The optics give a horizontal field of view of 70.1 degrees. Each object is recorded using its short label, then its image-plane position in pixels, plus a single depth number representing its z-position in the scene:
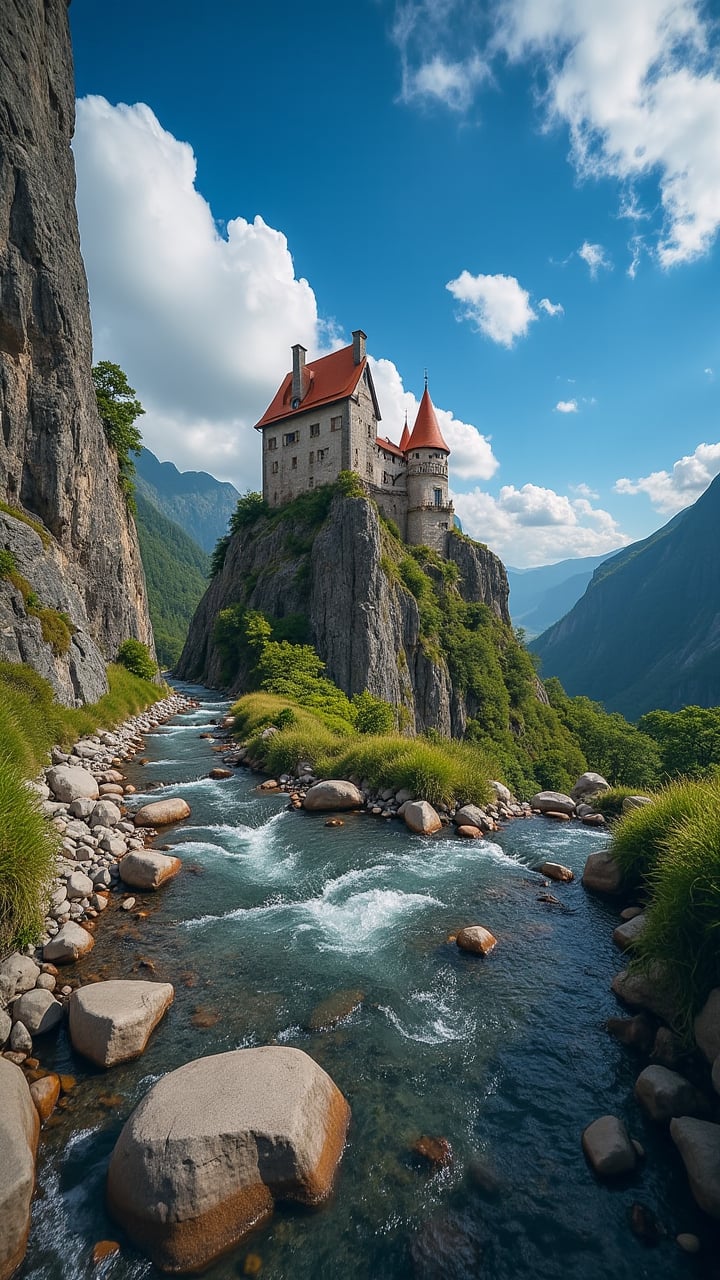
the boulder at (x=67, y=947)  8.78
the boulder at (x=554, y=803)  17.81
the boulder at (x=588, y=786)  20.03
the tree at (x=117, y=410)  41.59
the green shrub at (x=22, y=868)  8.23
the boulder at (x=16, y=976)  7.76
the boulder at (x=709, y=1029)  6.29
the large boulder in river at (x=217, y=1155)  5.04
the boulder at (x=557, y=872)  12.59
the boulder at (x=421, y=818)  15.27
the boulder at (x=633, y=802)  15.51
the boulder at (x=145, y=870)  11.44
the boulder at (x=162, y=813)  14.89
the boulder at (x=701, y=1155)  5.29
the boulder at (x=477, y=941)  9.60
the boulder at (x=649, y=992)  7.54
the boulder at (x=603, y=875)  11.67
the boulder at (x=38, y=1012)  7.37
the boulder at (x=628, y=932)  9.68
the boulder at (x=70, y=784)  14.53
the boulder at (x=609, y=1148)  5.72
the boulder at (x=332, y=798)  16.92
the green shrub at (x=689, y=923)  6.88
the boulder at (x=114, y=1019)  7.00
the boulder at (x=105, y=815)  13.80
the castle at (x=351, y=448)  63.47
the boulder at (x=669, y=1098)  6.19
